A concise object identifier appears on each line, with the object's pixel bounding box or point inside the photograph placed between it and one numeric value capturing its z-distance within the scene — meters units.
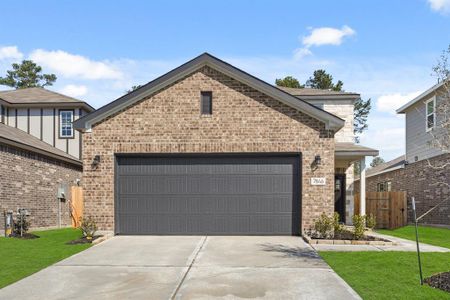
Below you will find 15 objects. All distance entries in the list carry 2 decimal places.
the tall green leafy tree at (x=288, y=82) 40.81
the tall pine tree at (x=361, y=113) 45.09
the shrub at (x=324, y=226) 12.32
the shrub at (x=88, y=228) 12.16
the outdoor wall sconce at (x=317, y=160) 13.19
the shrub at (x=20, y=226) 14.29
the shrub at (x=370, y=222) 12.81
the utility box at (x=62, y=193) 19.03
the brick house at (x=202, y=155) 13.35
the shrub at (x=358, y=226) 11.95
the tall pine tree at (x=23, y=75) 47.50
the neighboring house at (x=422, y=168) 18.11
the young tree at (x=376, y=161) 108.07
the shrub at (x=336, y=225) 12.62
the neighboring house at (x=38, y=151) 15.28
